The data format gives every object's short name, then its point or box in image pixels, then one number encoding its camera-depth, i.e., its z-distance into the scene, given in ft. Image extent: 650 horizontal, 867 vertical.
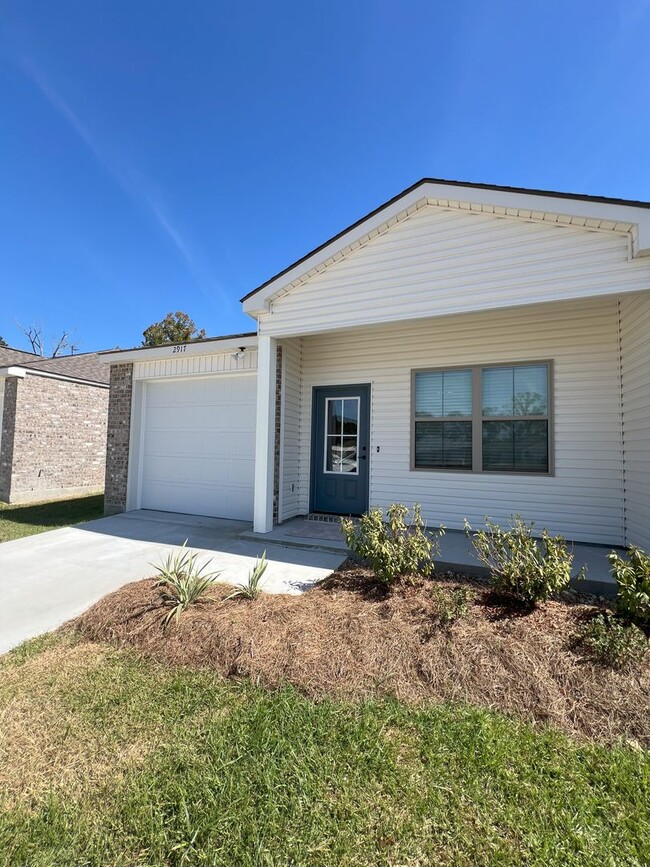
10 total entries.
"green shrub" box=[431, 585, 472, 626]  9.90
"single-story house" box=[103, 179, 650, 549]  15.08
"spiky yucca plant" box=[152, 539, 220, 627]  10.83
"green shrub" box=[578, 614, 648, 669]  8.09
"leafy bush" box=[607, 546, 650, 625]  9.10
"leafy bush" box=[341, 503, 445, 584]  11.95
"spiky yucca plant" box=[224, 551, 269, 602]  11.92
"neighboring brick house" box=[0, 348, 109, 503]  33.94
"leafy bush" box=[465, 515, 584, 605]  10.18
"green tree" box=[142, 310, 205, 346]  89.97
